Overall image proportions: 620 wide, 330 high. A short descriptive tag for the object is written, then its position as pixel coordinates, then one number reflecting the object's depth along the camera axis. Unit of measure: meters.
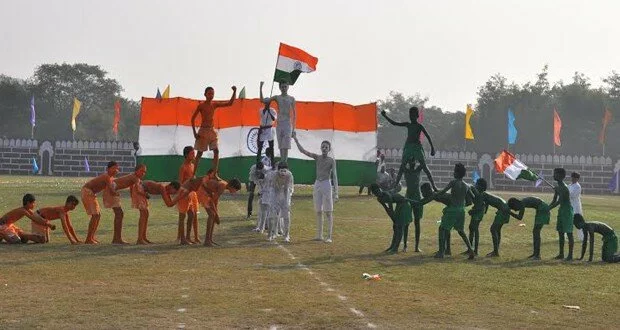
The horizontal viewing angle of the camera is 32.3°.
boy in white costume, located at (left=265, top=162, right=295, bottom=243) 20.81
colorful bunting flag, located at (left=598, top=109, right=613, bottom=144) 71.97
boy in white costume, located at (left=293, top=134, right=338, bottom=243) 20.83
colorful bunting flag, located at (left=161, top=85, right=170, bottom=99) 62.25
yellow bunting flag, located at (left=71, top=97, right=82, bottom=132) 76.78
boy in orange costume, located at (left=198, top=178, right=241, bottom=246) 19.45
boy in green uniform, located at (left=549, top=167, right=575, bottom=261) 19.20
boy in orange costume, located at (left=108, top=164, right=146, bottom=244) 19.47
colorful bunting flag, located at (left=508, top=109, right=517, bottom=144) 65.00
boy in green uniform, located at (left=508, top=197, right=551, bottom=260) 18.94
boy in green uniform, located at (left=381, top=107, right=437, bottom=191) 19.83
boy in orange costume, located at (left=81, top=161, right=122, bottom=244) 19.48
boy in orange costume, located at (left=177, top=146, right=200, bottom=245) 19.80
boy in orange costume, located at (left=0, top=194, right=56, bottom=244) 19.11
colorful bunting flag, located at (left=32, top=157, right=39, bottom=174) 70.94
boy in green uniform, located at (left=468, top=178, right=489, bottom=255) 19.33
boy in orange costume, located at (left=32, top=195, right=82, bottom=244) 19.33
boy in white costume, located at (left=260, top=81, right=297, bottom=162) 23.64
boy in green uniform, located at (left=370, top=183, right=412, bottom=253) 19.44
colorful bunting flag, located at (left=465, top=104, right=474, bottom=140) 69.38
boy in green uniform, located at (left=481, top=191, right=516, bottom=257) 19.06
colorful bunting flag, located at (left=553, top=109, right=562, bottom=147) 64.94
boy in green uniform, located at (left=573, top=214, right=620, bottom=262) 18.52
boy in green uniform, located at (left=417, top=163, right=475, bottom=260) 18.23
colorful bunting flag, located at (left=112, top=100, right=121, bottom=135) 77.93
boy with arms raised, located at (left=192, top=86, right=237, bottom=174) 22.00
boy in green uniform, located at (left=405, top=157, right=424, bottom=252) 19.73
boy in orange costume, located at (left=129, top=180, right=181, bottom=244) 19.58
